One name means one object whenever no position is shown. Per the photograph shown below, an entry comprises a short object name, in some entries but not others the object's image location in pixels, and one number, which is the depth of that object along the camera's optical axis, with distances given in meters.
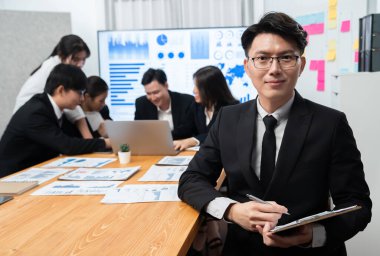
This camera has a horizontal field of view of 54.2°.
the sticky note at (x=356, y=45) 2.69
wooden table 1.00
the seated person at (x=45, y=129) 2.19
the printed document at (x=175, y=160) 1.95
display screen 3.88
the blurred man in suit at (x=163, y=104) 2.86
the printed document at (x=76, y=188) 1.50
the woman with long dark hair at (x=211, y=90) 2.63
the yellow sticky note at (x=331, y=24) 3.04
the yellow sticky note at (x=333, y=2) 3.00
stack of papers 1.52
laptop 2.11
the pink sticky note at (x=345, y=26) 2.81
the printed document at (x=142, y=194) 1.38
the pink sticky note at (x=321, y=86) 3.32
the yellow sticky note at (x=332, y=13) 3.03
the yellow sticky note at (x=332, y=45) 3.05
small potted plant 2.00
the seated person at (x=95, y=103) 2.78
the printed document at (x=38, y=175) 1.73
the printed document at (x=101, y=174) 1.70
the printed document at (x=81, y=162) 2.01
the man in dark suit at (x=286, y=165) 1.13
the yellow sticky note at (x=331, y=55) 3.06
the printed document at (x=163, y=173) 1.67
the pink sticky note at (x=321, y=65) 3.28
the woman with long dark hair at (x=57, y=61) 2.84
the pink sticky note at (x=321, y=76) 3.29
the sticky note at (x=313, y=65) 3.41
